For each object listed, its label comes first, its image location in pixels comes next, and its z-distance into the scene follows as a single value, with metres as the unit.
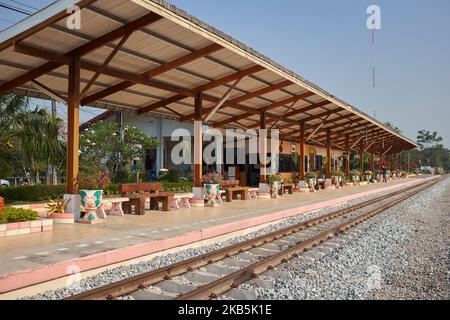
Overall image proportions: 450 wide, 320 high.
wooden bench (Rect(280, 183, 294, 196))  21.03
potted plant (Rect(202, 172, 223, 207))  14.72
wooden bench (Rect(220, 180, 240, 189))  16.06
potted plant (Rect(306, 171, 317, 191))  24.42
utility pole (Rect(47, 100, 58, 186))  17.53
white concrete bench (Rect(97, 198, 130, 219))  11.18
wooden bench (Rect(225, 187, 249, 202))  16.41
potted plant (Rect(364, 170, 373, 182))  42.40
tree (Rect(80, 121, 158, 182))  20.58
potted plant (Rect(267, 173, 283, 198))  19.36
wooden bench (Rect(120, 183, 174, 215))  11.45
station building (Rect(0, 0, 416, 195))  8.59
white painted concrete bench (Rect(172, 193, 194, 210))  13.85
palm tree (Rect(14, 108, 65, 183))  12.61
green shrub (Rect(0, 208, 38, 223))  8.00
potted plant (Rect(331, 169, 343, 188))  29.84
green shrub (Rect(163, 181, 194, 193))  21.12
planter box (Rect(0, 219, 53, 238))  7.90
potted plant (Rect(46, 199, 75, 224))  9.70
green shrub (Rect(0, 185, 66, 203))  14.02
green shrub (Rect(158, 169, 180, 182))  24.84
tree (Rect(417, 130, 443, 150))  165.00
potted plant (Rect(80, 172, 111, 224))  9.87
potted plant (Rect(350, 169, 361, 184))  35.31
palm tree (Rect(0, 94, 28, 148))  12.46
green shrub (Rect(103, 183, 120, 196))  17.22
